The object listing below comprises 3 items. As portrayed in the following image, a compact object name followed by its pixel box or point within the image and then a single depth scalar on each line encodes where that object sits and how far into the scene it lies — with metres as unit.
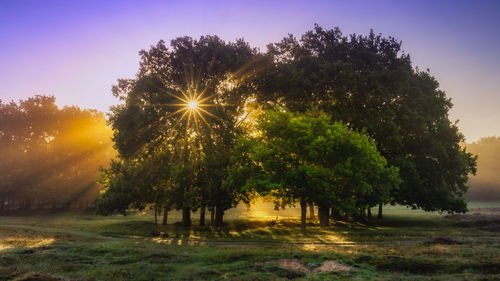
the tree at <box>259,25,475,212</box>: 37.19
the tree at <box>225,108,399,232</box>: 26.58
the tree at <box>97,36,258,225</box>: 35.12
